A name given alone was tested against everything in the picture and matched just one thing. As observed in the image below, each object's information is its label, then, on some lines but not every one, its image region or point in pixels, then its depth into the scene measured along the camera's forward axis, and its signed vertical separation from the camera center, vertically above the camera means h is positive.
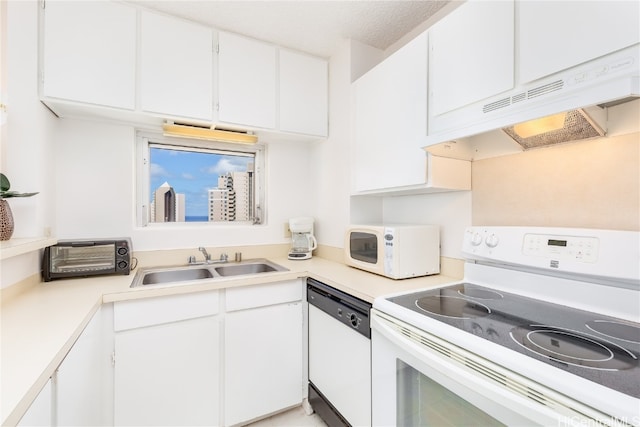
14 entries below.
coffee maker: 2.30 -0.20
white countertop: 0.71 -0.38
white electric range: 0.65 -0.36
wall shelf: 1.10 -0.13
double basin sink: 1.85 -0.39
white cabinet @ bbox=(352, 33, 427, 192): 1.47 +0.53
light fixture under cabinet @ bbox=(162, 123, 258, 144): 1.91 +0.56
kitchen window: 2.13 +0.26
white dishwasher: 1.35 -0.74
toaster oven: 1.56 -0.24
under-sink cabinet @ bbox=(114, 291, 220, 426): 1.42 -0.76
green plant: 1.28 +0.12
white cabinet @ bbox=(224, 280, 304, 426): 1.65 -0.80
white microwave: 1.55 -0.20
